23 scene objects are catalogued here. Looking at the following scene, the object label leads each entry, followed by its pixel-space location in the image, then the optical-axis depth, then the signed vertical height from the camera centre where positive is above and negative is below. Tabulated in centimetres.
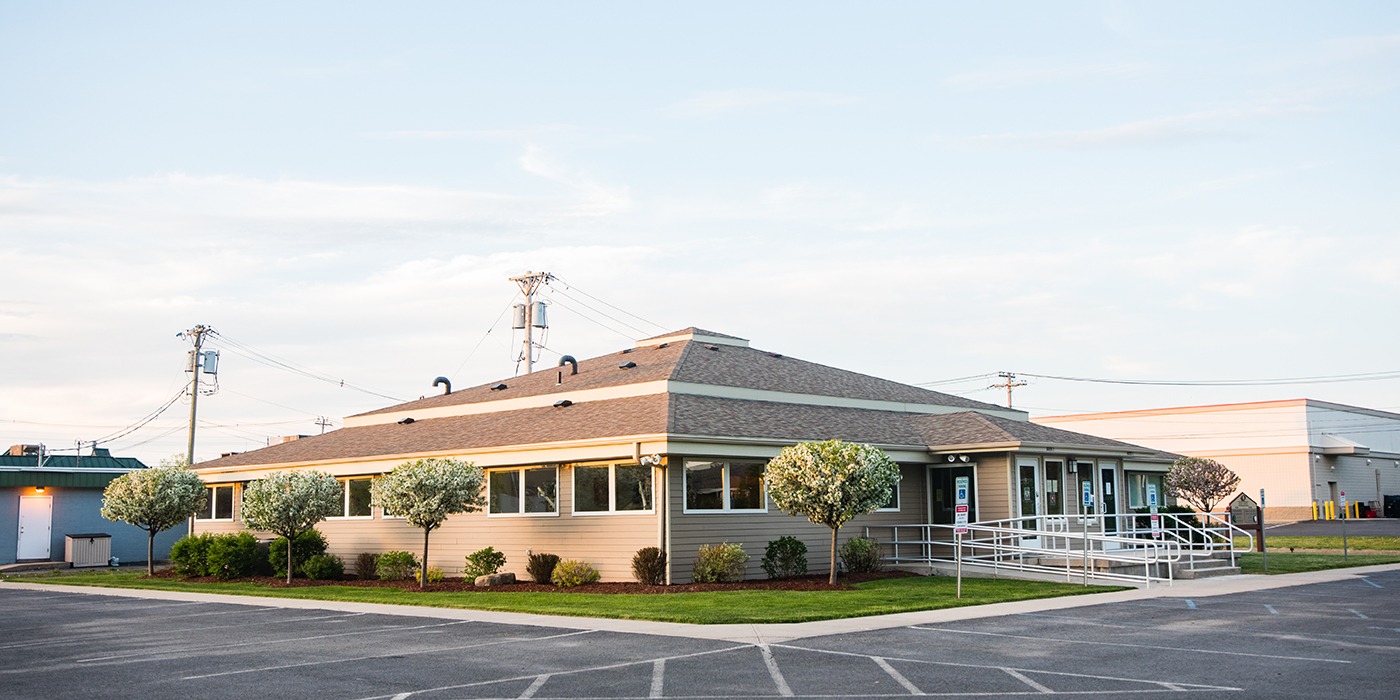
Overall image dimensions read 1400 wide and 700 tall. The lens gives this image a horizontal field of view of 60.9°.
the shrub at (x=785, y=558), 2631 -133
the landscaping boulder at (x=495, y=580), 2675 -176
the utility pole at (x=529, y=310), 4809 +773
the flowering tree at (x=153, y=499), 3494 +17
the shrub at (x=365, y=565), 3133 -163
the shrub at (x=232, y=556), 3238 -141
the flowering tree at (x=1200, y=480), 3931 +46
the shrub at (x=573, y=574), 2592 -161
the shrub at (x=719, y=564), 2509 -137
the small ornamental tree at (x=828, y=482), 2398 +32
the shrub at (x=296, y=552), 3216 -132
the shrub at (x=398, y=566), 2978 -159
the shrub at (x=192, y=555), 3375 -143
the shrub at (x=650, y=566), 2497 -139
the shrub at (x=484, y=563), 2786 -144
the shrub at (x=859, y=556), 2780 -137
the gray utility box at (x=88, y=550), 4219 -157
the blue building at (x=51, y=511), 4244 -21
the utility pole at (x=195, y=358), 5678 +719
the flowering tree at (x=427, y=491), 2659 +24
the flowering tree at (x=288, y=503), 2981 +1
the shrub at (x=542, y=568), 2664 -150
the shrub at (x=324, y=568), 3131 -171
